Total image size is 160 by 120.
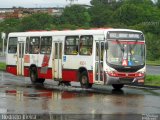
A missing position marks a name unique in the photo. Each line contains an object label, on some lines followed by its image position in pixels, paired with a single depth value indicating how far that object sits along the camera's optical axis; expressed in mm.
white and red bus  24406
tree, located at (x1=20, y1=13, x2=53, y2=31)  127750
